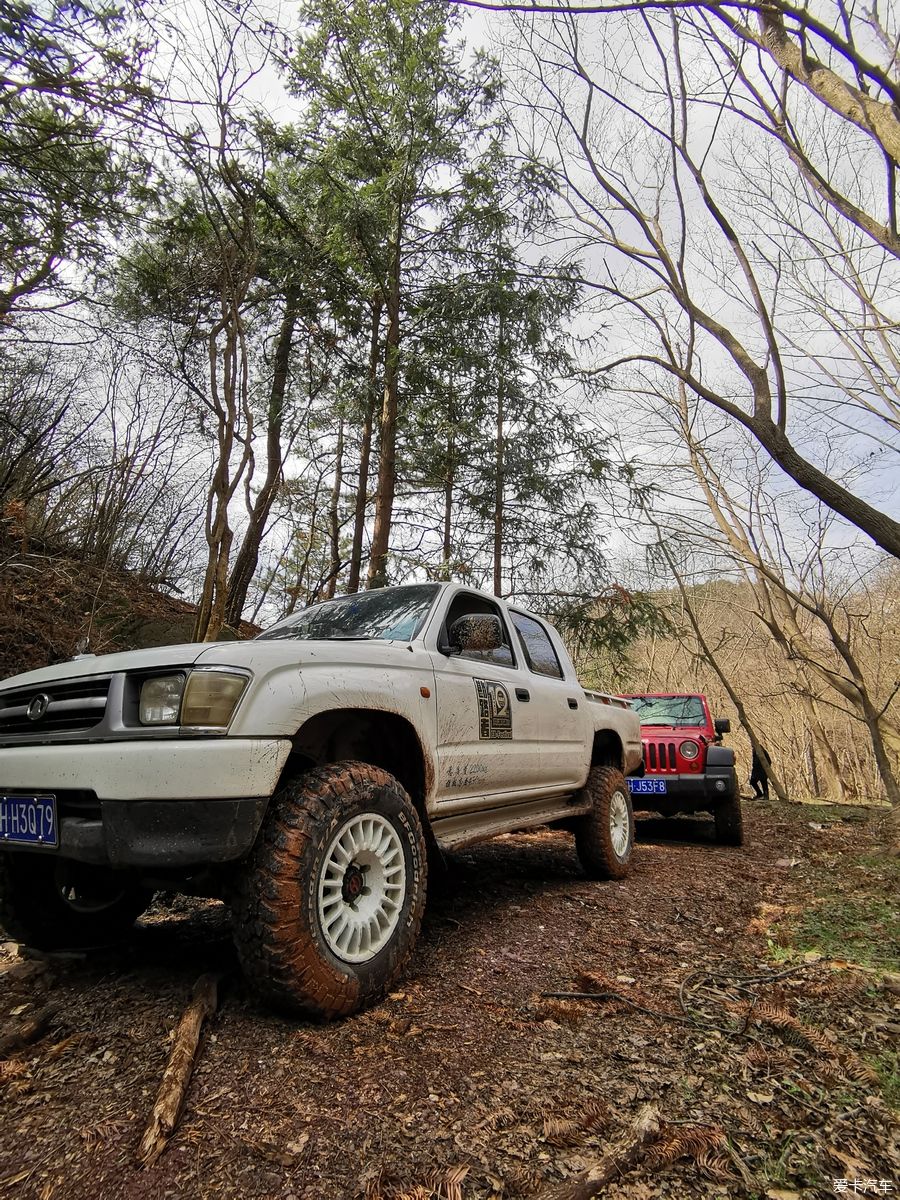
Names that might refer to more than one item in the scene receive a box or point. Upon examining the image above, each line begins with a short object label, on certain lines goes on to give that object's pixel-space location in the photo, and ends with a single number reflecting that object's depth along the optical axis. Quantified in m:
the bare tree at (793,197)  6.03
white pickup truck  2.15
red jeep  6.86
